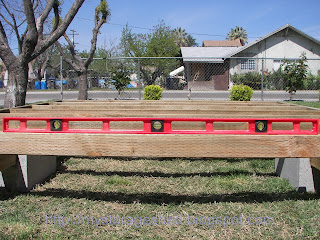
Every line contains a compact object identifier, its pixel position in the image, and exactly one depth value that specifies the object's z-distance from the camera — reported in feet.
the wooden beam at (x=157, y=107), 14.17
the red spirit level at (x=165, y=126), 8.09
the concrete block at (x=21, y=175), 11.98
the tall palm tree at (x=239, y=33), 249.75
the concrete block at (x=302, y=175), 11.57
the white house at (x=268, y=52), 92.27
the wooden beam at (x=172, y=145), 7.68
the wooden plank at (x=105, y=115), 10.72
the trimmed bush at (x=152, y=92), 41.98
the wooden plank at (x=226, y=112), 12.70
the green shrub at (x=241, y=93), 39.08
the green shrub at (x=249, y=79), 76.95
